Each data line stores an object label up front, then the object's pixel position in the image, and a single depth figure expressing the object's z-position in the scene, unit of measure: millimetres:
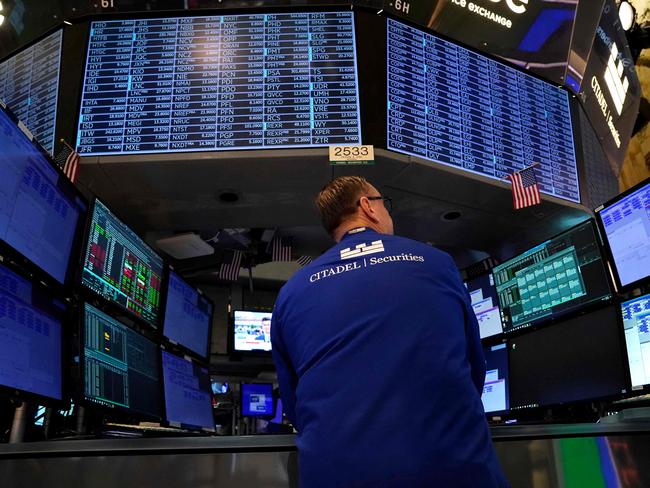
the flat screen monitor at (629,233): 2424
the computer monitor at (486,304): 3408
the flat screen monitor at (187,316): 3137
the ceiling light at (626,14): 6469
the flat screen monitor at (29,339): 1740
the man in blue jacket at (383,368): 1160
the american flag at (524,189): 3506
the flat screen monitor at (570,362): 2582
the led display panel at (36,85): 3336
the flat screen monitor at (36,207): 1843
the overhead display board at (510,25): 3766
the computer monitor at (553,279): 2762
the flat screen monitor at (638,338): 2340
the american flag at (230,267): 4828
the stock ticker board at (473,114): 3420
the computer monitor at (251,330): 5969
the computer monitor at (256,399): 5492
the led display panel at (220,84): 3215
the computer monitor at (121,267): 2334
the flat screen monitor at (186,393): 2918
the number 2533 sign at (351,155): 3098
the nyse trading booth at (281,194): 1924
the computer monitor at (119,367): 2145
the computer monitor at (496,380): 3232
